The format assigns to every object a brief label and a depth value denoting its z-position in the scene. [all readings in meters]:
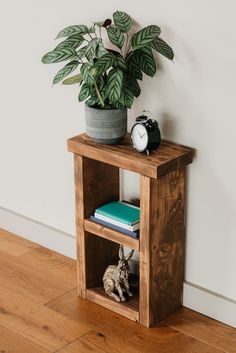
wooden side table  3.04
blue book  3.17
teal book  3.20
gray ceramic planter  3.09
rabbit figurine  3.34
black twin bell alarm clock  3.02
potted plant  2.97
